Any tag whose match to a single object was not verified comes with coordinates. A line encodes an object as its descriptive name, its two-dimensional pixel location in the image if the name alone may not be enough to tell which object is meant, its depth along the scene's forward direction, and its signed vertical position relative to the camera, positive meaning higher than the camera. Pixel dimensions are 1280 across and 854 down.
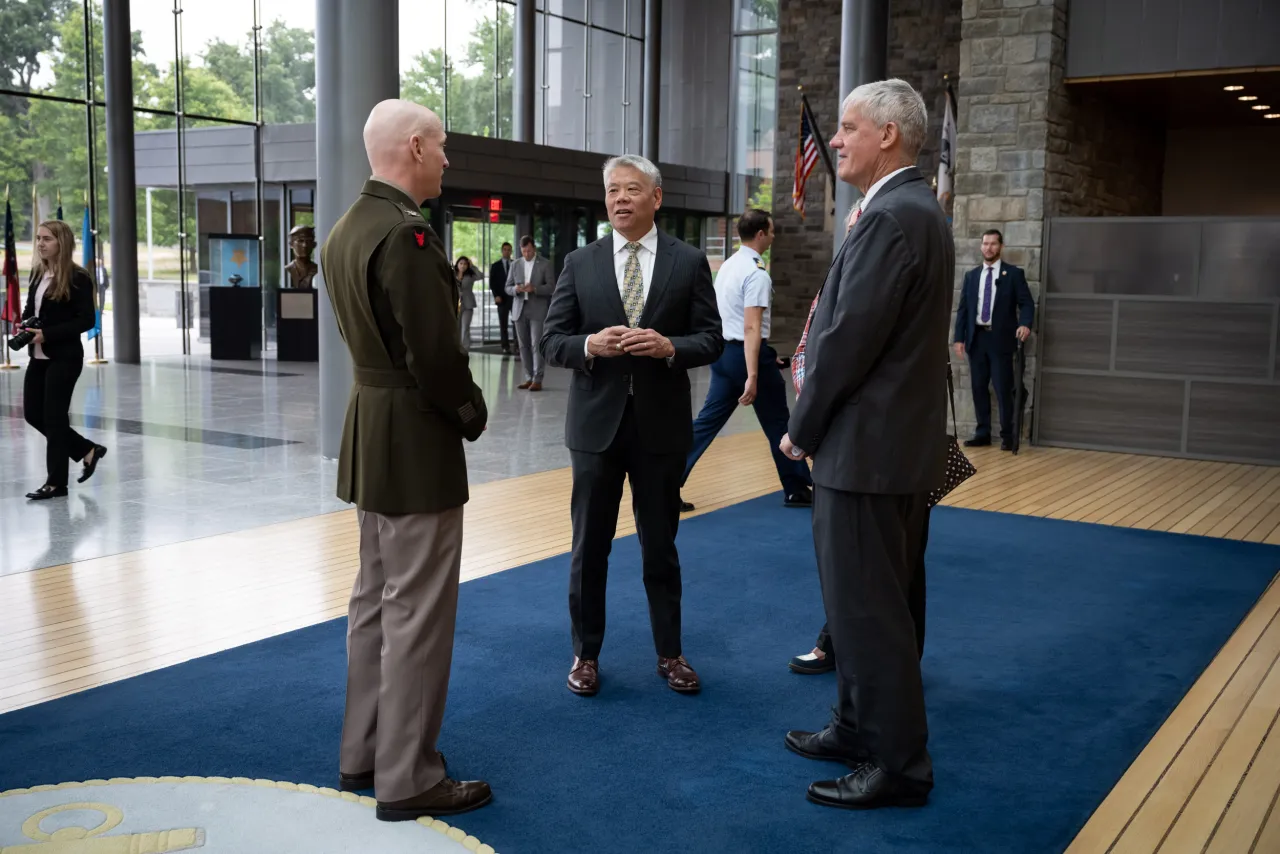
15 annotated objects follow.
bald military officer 2.81 -0.36
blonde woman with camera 6.59 -0.34
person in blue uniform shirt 6.61 -0.40
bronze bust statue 17.17 +0.34
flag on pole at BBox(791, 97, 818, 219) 12.55 +1.50
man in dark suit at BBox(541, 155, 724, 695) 3.82 -0.32
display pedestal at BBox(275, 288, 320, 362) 17.31 -0.73
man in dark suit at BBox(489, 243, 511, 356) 19.16 -0.11
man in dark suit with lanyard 9.68 -0.21
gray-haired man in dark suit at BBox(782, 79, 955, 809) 2.98 -0.32
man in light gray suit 13.97 -0.13
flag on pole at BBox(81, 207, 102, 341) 16.14 +0.45
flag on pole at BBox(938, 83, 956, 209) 10.62 +1.29
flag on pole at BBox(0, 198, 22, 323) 14.49 -0.02
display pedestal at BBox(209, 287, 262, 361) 17.25 -0.62
